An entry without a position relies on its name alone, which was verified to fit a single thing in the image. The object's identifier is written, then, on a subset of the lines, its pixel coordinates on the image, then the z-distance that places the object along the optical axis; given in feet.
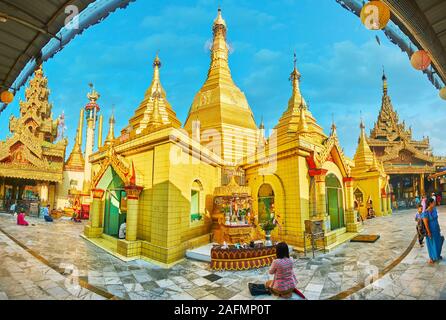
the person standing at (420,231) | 27.84
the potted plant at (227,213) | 32.40
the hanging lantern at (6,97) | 19.02
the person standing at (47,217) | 53.42
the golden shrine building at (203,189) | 27.50
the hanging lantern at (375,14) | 12.02
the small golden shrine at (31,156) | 65.82
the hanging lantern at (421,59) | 15.60
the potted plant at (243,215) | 33.45
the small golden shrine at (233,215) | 31.12
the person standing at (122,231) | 32.32
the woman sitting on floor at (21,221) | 44.68
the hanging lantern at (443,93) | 15.98
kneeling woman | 15.16
